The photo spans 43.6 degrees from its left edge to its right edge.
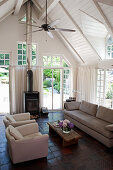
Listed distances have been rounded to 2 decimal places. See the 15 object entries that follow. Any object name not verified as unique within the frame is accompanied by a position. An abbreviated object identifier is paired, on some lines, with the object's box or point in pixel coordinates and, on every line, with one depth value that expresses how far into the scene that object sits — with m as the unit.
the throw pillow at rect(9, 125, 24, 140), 3.14
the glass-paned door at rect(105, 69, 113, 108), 6.13
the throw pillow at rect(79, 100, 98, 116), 5.34
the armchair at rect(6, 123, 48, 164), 3.07
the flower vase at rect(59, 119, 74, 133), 4.03
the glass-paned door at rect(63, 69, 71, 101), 8.06
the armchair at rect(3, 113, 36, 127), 4.04
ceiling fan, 3.85
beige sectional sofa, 3.98
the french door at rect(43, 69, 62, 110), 7.63
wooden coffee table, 3.84
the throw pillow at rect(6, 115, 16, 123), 4.17
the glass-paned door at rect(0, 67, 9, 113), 6.91
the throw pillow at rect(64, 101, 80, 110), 6.20
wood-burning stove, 6.61
